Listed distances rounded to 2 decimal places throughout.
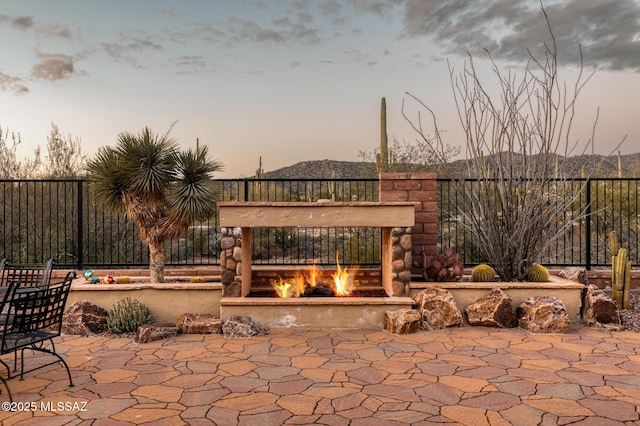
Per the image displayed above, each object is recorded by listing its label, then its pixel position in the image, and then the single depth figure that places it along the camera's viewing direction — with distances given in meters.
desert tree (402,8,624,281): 7.96
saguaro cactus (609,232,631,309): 8.16
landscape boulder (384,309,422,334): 6.66
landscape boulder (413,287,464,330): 6.97
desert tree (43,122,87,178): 14.84
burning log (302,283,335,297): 7.37
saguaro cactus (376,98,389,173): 17.09
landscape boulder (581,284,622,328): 7.09
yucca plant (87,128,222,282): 7.86
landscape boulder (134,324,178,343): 6.43
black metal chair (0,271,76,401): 4.30
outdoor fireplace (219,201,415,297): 7.01
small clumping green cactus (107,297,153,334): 6.95
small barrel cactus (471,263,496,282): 7.81
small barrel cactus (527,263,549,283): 7.84
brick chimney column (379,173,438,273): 8.20
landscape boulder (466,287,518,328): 7.01
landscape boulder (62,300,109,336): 6.91
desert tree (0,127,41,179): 15.02
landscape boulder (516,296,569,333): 6.73
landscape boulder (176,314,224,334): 6.86
